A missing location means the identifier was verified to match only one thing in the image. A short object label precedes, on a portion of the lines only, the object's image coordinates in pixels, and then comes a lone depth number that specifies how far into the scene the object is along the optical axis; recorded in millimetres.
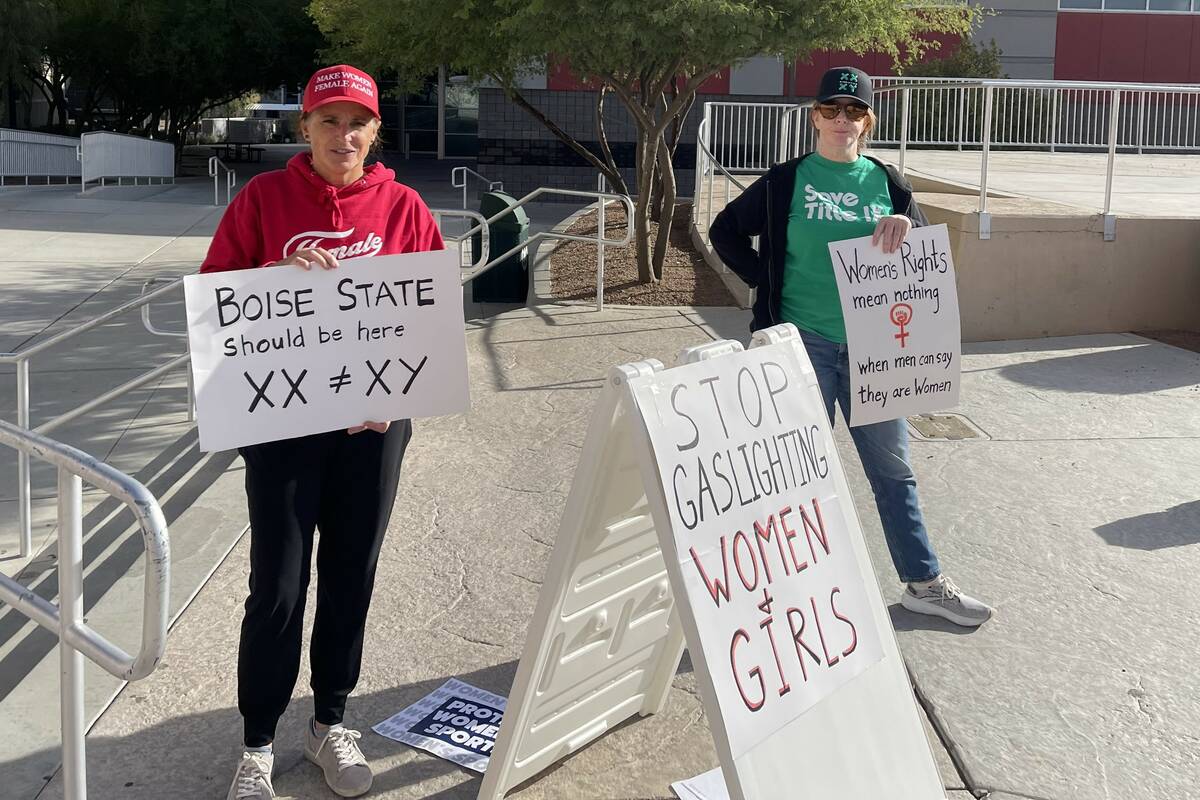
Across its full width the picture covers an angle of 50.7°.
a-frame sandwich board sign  2746
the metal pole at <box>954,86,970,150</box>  18123
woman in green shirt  4230
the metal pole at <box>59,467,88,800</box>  2578
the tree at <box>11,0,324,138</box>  31078
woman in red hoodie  3201
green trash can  11578
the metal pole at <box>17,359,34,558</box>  5355
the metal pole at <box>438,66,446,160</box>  36844
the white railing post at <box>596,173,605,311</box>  10430
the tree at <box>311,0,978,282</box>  9562
